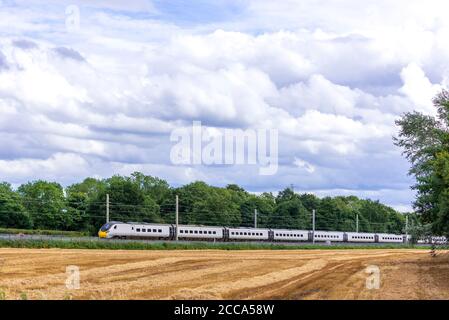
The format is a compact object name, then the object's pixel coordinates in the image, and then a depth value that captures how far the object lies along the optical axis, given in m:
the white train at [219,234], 91.78
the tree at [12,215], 114.62
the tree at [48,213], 118.62
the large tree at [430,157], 40.72
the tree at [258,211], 148.25
